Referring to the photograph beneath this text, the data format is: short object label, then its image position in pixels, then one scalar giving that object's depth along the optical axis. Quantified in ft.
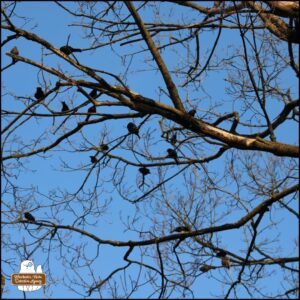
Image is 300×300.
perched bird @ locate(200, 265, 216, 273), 48.74
